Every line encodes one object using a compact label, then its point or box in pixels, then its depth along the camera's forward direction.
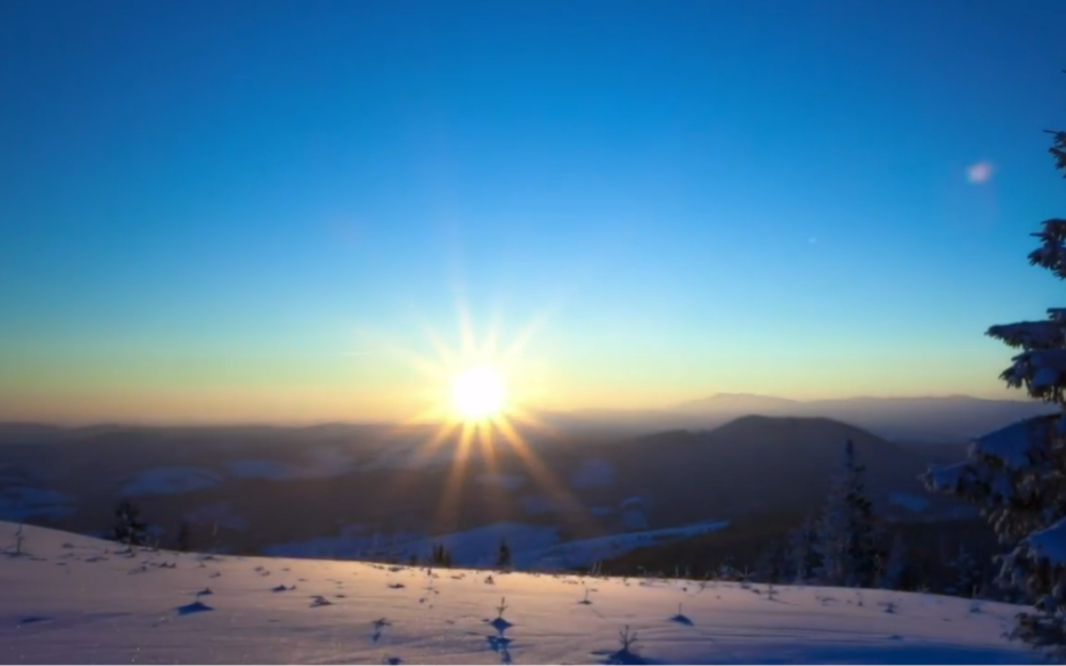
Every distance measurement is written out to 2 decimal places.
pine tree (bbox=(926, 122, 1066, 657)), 6.38
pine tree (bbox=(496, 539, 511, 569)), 26.42
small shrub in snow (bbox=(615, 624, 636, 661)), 5.62
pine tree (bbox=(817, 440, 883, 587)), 32.16
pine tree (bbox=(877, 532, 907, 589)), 33.61
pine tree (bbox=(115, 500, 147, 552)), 36.44
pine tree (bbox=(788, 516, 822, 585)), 38.16
